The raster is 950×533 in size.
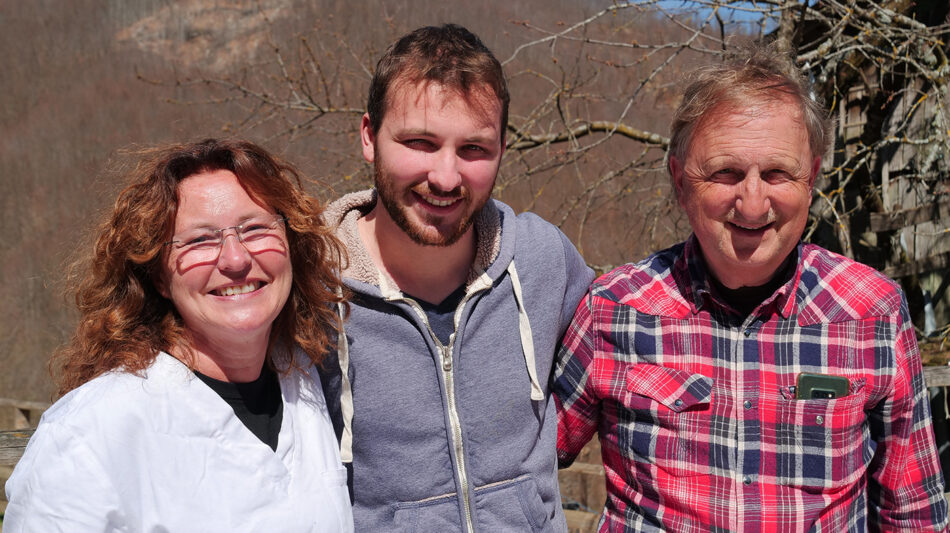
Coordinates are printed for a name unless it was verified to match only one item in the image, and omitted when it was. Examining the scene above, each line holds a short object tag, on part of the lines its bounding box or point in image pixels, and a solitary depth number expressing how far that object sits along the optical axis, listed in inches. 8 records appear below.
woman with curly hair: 52.4
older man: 70.1
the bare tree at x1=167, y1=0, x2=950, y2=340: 163.8
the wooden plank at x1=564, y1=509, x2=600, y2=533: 131.2
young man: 72.4
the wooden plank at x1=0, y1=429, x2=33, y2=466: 90.2
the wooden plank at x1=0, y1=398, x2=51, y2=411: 231.9
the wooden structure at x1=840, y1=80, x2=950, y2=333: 169.5
